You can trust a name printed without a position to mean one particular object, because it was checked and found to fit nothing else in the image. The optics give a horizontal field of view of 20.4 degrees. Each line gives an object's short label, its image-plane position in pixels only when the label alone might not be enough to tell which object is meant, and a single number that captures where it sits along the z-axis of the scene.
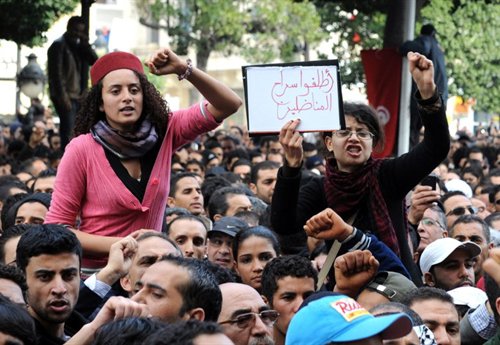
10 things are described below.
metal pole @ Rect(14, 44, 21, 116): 27.12
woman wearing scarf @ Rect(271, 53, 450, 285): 6.52
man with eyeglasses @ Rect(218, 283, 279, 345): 5.84
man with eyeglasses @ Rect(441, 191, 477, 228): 11.52
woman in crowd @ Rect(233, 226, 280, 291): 8.11
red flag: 14.73
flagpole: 13.78
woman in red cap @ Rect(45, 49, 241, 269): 6.82
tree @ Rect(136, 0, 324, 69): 36.94
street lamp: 24.31
